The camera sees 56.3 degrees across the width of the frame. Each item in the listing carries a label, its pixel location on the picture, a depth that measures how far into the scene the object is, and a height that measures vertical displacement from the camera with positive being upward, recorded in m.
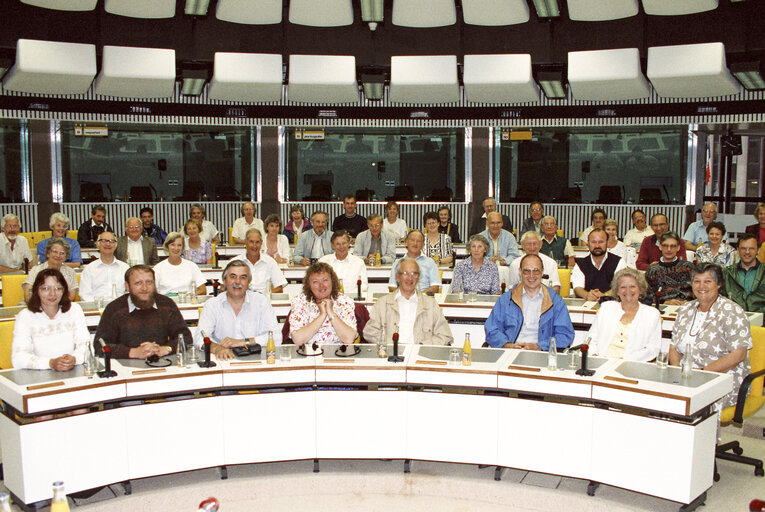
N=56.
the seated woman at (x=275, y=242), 9.07 -0.35
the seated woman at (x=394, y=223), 10.87 -0.14
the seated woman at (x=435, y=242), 8.90 -0.35
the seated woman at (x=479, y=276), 7.32 -0.63
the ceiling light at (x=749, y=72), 8.46 +1.69
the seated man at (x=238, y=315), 5.29 -0.75
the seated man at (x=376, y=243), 9.00 -0.37
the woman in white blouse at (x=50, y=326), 4.68 -0.74
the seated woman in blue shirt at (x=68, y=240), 8.05 -0.33
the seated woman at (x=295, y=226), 10.80 -0.18
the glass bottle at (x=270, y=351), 4.72 -0.92
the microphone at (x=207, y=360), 4.61 -0.94
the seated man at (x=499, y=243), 8.57 -0.35
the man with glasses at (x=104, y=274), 7.12 -0.60
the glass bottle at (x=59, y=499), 2.38 -0.95
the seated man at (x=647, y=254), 8.20 -0.46
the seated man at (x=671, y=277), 6.92 -0.61
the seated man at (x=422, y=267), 7.40 -0.55
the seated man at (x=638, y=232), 10.15 -0.26
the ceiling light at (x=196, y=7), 7.75 +2.29
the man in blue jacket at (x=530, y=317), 5.52 -0.80
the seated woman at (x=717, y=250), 7.75 -0.40
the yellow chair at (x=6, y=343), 4.99 -0.90
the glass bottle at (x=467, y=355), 4.74 -0.94
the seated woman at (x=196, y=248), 8.56 -0.41
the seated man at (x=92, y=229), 10.01 -0.20
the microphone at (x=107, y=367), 4.36 -0.94
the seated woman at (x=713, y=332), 4.86 -0.83
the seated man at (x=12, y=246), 8.73 -0.38
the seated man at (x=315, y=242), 9.22 -0.36
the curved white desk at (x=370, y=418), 4.16 -1.28
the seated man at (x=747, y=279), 6.72 -0.62
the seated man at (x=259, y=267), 7.55 -0.56
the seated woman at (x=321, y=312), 5.25 -0.73
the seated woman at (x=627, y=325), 5.10 -0.80
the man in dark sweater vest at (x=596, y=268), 7.16 -0.55
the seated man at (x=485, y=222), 10.27 -0.11
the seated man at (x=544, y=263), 7.28 -0.55
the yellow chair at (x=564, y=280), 7.55 -0.70
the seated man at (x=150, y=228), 10.08 -0.20
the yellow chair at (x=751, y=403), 4.77 -1.30
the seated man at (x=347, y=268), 7.62 -0.58
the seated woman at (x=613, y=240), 8.79 -0.32
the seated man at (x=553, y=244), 8.75 -0.37
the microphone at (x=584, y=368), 4.45 -0.97
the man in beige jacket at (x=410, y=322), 5.55 -0.83
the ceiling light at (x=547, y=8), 7.65 +2.26
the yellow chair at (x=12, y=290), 6.86 -0.72
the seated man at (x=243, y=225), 10.77 -0.16
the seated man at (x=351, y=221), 10.70 -0.10
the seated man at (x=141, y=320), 5.07 -0.75
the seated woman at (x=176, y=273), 7.20 -0.60
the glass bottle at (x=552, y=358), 4.59 -0.93
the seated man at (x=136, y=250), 8.34 -0.41
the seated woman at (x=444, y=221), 10.30 -0.10
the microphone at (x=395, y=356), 4.80 -0.96
